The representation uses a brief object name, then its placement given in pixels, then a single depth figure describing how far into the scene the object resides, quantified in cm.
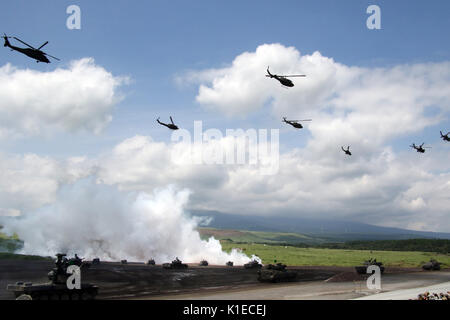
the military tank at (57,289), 2709
